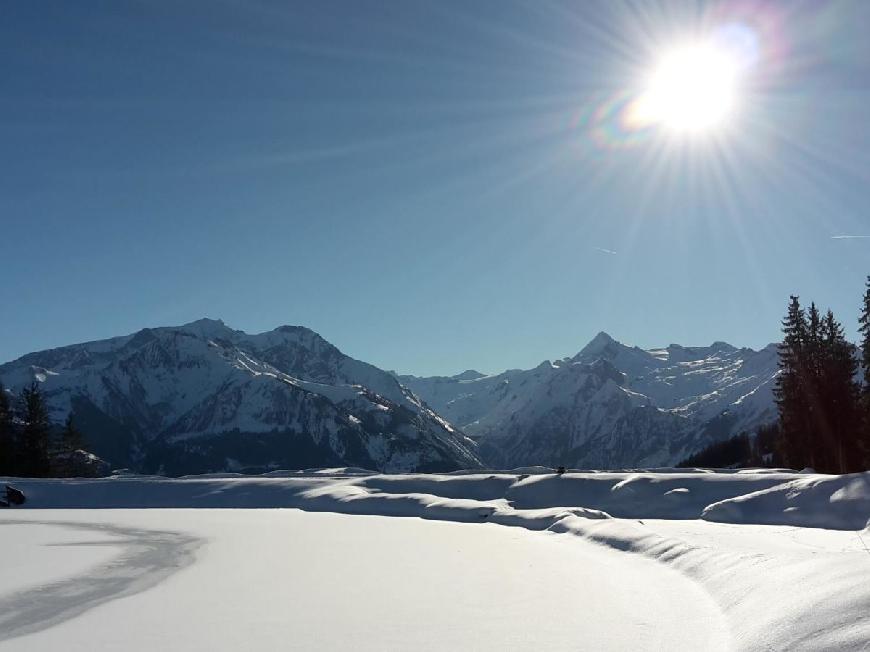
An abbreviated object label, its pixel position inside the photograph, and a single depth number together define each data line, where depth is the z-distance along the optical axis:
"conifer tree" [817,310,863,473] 59.25
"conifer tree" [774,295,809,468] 63.75
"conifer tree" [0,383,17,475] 84.56
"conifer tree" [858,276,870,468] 53.28
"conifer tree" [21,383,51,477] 87.25
